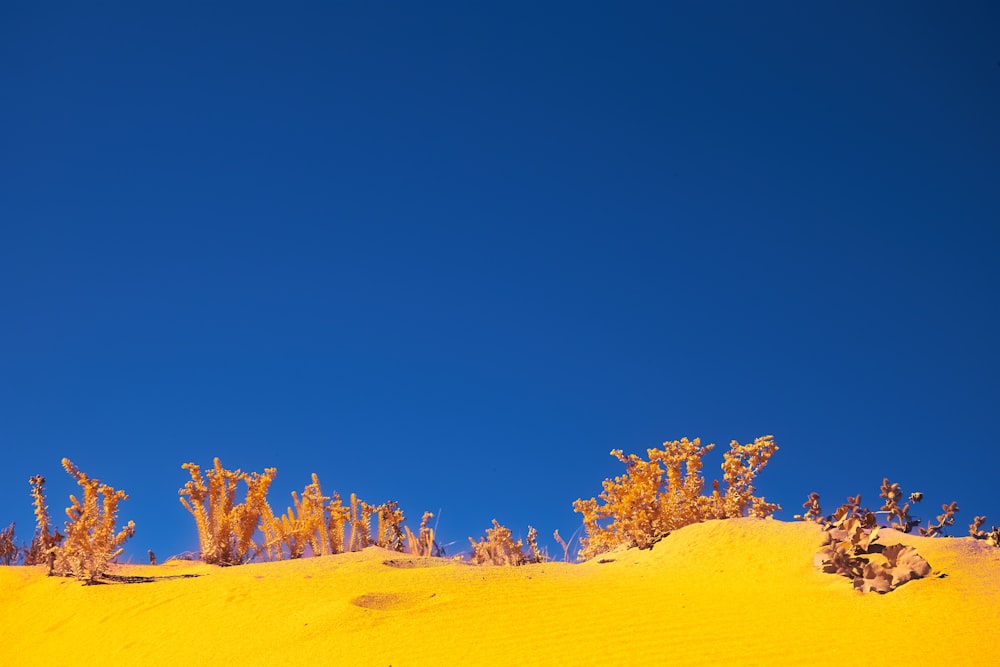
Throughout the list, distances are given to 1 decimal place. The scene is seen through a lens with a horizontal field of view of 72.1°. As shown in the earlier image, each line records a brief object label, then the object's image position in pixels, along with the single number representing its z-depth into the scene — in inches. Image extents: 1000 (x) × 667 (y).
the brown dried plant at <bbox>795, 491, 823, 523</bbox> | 260.9
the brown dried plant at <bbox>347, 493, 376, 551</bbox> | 284.7
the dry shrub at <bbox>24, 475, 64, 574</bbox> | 212.2
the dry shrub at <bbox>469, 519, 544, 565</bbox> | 294.4
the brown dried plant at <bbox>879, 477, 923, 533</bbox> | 243.9
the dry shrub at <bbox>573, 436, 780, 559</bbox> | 267.9
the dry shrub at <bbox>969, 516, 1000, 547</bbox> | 196.3
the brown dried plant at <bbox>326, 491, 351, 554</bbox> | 276.3
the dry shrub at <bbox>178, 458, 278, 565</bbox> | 241.8
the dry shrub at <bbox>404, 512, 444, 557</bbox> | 327.0
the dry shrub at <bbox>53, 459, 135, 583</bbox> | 204.5
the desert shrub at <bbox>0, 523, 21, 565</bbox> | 297.7
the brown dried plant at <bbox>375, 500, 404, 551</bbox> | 304.5
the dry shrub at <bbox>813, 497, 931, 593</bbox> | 167.8
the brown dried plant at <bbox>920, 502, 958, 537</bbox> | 259.3
